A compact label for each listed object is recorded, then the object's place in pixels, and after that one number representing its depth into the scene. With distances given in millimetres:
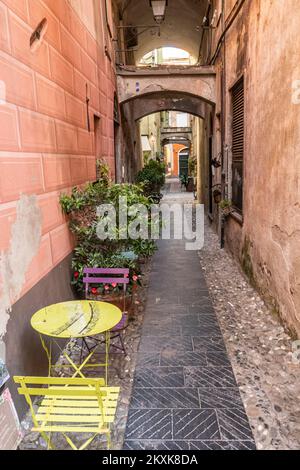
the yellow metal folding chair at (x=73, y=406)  2111
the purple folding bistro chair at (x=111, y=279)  4113
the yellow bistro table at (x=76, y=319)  3016
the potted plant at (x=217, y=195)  9164
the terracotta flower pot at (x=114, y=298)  4559
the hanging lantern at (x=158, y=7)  7612
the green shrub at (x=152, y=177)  12703
